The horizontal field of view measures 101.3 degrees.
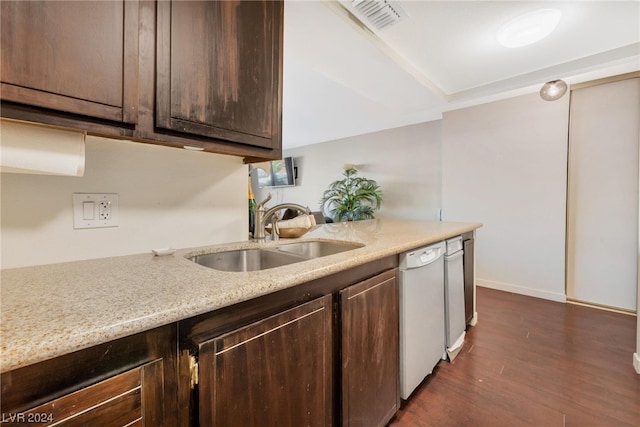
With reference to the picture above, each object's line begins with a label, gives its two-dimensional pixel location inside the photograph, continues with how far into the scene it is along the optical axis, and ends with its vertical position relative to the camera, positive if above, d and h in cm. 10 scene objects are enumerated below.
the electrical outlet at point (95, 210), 96 +0
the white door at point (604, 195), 259 +17
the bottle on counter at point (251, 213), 153 -1
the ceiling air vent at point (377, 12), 173 +138
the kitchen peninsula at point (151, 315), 45 -22
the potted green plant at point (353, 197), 483 +27
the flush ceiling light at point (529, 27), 184 +135
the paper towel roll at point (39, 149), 67 +17
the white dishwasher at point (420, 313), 135 -58
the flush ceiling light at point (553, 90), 251 +117
